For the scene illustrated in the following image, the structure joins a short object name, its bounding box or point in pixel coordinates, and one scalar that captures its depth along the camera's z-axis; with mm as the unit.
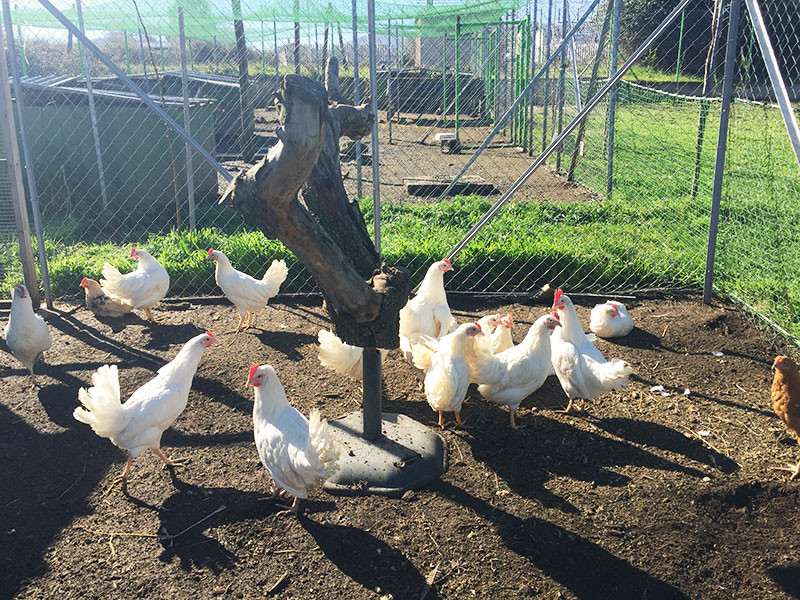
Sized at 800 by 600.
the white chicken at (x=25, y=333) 4676
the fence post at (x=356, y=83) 5996
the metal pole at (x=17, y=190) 5602
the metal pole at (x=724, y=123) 5086
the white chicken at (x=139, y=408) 3469
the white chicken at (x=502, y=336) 4602
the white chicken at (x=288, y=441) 3145
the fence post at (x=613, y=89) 8195
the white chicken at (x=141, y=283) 5598
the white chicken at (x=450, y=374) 3957
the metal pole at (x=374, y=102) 4758
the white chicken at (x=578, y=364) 4055
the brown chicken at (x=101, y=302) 5785
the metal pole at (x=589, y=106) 4867
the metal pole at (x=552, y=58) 6758
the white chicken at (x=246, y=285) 5535
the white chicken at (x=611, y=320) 5270
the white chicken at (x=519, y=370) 4109
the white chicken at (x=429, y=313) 4801
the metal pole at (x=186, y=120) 6849
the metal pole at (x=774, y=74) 3896
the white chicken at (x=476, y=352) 4168
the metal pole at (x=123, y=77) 4906
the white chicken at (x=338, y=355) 4430
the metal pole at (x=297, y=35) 8406
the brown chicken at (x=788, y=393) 3600
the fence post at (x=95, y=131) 8188
